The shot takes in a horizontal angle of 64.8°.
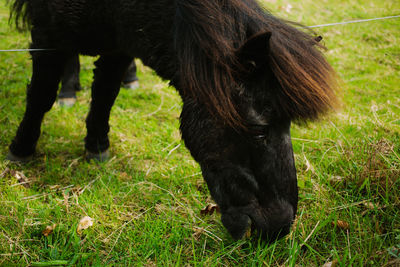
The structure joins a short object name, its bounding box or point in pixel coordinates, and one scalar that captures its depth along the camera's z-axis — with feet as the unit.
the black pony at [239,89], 5.30
